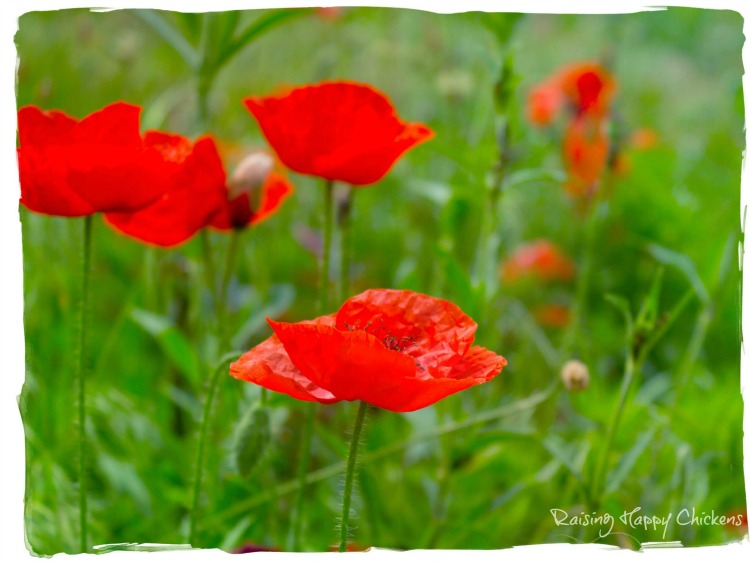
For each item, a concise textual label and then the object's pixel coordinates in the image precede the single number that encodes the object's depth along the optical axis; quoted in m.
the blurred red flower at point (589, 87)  1.10
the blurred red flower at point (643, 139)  1.21
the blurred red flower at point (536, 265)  1.23
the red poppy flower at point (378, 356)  0.85
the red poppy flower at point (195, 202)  0.94
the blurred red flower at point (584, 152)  1.15
